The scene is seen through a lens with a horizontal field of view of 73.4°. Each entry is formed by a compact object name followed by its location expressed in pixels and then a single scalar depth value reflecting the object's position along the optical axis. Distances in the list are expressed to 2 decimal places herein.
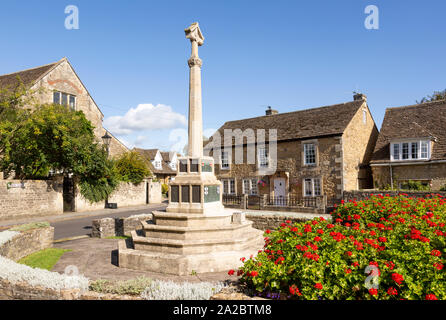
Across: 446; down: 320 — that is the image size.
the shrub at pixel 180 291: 4.79
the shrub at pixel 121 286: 5.10
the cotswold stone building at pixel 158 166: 46.45
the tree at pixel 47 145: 20.20
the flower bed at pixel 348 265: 4.02
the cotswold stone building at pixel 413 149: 22.88
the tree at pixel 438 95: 39.61
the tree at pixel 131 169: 31.20
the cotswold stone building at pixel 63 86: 28.64
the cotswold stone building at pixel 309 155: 25.45
